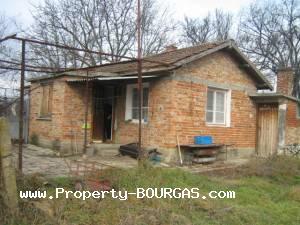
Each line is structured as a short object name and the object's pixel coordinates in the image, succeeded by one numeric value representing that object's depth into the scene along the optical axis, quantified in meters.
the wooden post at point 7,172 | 5.44
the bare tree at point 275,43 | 37.03
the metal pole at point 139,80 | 8.90
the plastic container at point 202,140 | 13.26
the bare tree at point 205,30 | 41.16
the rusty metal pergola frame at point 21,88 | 6.99
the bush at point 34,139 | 16.22
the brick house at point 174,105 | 12.81
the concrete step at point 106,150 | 13.84
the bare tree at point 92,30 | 29.27
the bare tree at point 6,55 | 23.02
